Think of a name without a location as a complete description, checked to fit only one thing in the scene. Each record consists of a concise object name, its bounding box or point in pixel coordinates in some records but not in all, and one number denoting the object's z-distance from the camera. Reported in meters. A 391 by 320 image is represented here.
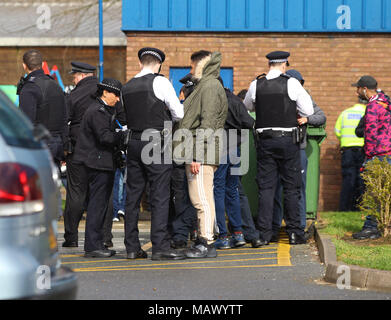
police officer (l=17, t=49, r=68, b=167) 17.69
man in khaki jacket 16.22
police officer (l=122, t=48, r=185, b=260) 15.50
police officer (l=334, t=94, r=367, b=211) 26.67
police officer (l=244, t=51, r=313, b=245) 17.97
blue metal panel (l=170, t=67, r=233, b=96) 28.31
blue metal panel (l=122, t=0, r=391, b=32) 28.31
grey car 7.02
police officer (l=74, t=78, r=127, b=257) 16.48
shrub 17.78
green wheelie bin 21.19
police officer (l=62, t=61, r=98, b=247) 17.77
